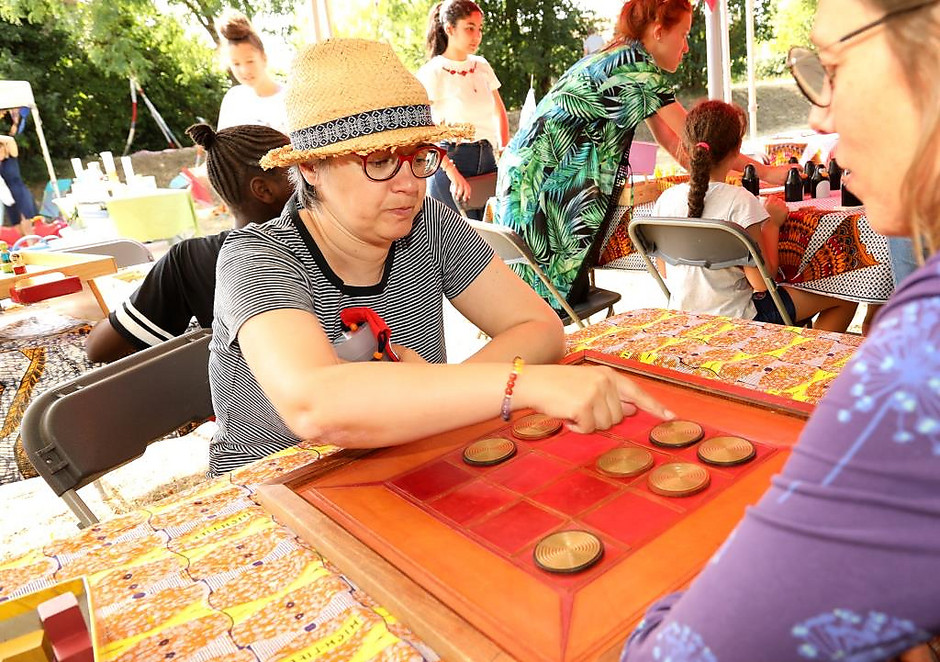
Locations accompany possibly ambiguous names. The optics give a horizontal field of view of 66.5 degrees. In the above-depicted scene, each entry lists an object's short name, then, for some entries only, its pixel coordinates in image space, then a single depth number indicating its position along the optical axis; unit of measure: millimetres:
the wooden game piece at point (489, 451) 991
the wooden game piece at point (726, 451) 902
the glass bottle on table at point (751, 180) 2982
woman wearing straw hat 1024
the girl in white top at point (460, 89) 4582
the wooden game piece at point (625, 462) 910
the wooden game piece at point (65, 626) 692
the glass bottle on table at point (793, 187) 2882
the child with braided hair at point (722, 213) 2545
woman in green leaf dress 2605
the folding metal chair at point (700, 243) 2314
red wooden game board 674
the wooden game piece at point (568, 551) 734
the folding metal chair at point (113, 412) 1418
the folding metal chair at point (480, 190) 4953
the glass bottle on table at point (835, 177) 2949
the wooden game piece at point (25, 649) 652
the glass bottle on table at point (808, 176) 2979
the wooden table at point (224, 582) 721
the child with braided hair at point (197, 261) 1911
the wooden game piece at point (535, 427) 1051
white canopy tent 5641
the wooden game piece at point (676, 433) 966
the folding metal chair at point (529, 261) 2746
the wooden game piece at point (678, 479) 847
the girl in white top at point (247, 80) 3928
